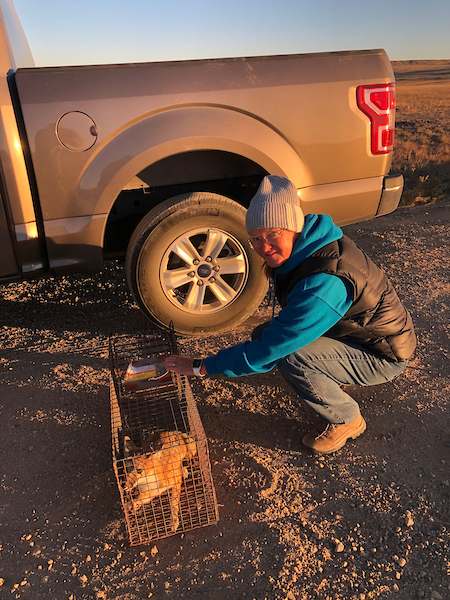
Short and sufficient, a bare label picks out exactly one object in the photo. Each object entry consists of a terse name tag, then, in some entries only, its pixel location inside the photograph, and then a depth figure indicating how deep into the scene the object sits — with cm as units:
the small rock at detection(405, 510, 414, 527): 204
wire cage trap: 199
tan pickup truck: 277
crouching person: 199
